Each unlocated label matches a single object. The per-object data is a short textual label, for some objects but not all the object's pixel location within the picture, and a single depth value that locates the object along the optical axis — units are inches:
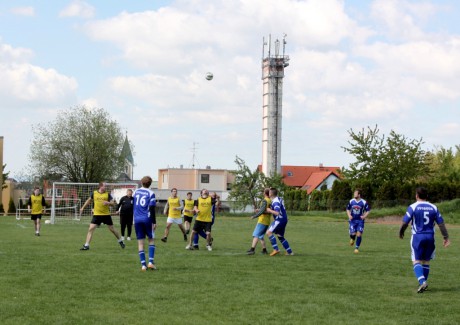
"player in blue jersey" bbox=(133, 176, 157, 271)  600.4
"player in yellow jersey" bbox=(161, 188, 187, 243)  1003.3
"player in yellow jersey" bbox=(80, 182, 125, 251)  842.8
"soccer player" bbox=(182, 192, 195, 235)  990.8
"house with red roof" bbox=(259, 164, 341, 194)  4632.1
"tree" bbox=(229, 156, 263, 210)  2960.1
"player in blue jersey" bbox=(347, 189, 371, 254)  876.0
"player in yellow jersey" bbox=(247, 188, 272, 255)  786.8
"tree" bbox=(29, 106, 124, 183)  3250.5
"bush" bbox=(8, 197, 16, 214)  3064.7
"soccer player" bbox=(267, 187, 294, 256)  774.5
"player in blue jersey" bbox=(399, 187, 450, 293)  502.0
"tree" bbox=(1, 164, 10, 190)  3360.2
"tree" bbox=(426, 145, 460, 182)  3051.7
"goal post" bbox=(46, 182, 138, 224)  1911.9
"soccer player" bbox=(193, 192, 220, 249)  860.0
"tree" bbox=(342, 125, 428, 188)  2834.6
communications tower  4234.7
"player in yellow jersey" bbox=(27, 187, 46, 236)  1125.7
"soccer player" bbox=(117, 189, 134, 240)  1012.5
